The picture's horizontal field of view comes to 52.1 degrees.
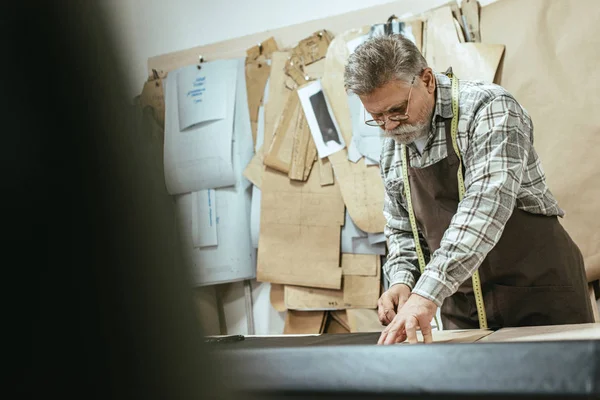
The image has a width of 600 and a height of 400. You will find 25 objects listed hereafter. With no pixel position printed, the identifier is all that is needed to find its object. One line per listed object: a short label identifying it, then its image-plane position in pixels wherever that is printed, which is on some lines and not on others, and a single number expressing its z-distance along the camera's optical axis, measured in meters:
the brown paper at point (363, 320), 2.54
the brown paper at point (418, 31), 2.43
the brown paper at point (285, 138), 2.67
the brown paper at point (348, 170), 2.50
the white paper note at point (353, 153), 2.53
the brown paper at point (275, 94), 2.71
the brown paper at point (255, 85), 2.81
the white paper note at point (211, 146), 2.81
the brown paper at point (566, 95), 2.08
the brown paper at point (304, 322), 2.68
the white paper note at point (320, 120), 2.59
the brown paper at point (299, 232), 2.61
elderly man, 1.29
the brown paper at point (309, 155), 2.64
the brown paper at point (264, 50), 2.83
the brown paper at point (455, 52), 2.26
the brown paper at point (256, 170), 2.76
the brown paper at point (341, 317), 2.64
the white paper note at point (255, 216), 2.76
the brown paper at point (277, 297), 2.75
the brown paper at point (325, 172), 2.62
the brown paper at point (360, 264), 2.56
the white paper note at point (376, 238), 2.51
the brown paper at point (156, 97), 2.90
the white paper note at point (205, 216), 2.81
